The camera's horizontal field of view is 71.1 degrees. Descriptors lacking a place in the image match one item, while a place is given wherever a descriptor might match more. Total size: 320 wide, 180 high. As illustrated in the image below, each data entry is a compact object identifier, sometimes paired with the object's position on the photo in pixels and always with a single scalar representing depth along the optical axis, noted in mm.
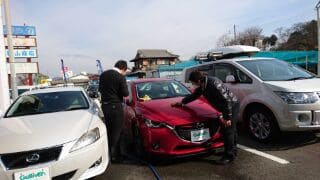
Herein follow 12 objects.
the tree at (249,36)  39691
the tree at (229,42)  40527
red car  3356
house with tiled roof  47596
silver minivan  3690
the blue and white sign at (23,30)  9642
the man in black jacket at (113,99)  3757
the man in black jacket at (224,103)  3397
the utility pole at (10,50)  7190
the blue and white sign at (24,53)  9713
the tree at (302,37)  30962
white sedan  2608
